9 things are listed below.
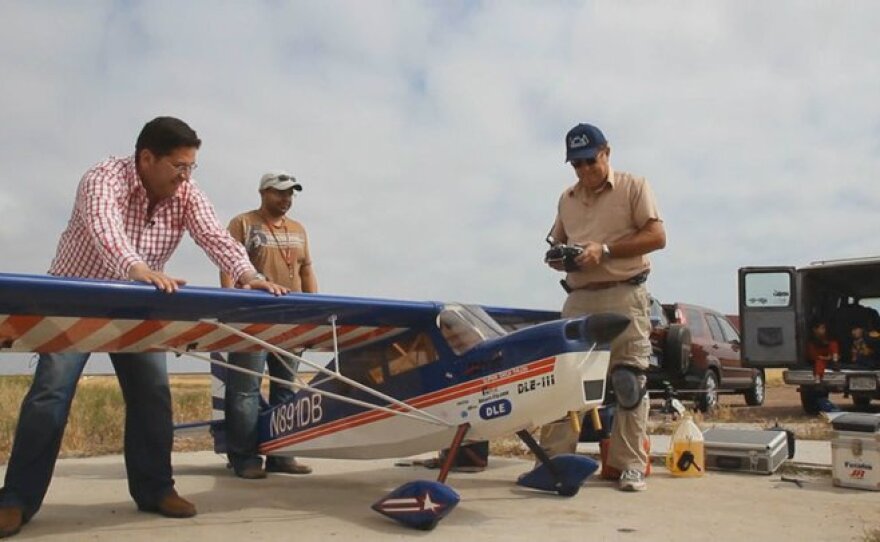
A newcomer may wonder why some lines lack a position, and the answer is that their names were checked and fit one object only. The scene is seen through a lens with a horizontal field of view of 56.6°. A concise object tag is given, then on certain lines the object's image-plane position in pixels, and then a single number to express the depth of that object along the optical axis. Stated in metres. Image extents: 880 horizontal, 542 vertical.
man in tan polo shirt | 5.24
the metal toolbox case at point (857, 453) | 5.02
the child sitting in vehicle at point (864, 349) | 12.02
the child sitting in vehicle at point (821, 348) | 11.66
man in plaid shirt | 3.87
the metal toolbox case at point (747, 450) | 5.66
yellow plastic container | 5.59
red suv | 11.27
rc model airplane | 4.02
